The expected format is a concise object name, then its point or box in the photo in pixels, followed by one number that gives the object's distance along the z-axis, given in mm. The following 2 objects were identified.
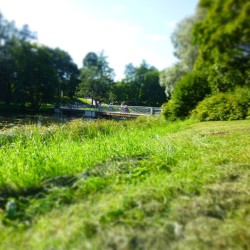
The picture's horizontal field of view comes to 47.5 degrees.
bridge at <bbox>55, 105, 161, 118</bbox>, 18497
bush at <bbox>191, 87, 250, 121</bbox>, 5942
